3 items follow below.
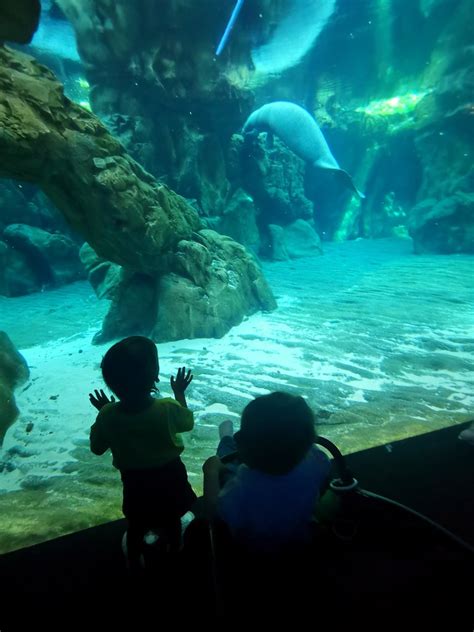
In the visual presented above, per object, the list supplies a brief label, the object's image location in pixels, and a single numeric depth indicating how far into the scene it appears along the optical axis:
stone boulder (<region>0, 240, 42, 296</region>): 11.91
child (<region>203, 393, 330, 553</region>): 1.30
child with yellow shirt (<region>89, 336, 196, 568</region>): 1.77
